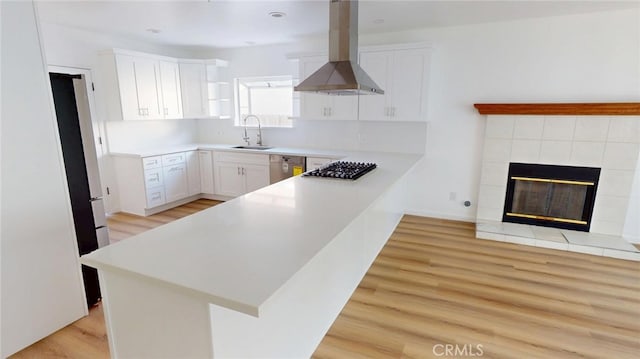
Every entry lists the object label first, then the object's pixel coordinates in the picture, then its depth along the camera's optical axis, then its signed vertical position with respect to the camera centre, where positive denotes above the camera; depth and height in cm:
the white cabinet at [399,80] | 401 +38
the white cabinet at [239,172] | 490 -92
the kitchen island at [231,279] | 111 -56
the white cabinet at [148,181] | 450 -97
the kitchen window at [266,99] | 529 +19
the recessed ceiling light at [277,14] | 331 +98
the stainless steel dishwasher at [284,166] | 463 -77
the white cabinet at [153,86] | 434 +36
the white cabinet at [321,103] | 443 +11
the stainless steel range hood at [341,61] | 246 +39
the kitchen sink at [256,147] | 521 -57
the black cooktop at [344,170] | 267 -51
